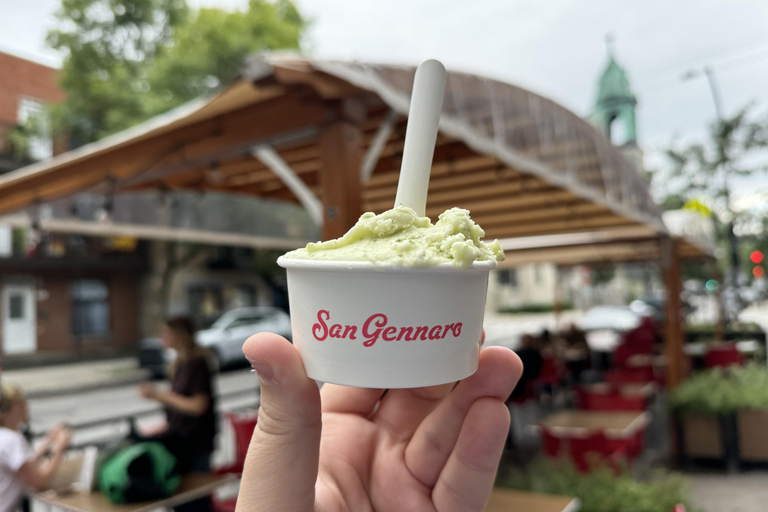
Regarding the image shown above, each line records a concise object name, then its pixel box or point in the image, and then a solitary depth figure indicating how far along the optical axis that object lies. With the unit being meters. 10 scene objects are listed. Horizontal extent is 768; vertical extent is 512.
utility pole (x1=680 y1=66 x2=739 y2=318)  13.93
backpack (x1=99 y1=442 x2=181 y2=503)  3.04
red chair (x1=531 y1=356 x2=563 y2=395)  8.76
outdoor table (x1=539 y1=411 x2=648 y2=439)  4.58
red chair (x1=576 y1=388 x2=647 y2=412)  5.51
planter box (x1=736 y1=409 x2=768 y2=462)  6.16
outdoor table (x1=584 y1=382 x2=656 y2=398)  6.41
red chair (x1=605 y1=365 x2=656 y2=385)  7.42
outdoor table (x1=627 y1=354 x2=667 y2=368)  9.43
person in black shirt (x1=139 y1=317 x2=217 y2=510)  4.05
